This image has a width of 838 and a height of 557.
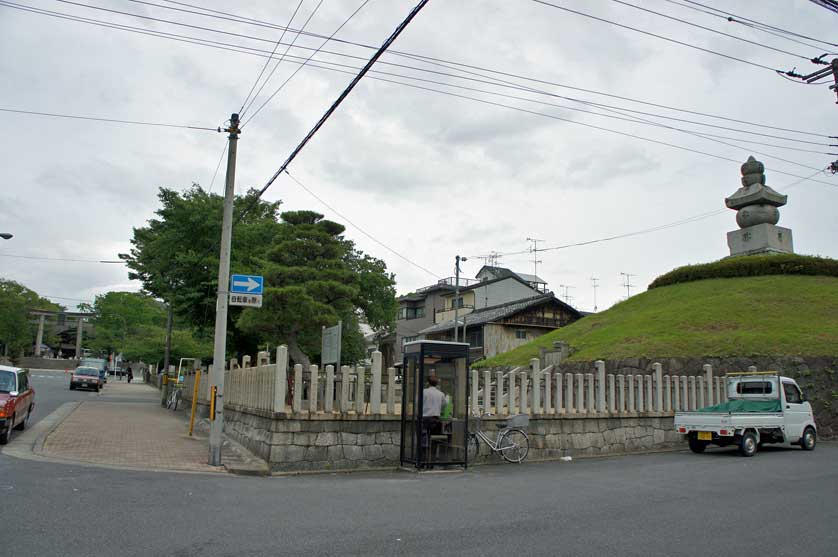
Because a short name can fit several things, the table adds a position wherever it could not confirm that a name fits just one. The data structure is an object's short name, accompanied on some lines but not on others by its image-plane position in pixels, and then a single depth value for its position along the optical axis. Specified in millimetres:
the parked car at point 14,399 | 13117
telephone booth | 12125
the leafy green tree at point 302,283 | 20078
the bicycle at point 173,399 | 29062
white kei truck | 15203
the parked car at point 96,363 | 45538
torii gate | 75438
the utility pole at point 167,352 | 32175
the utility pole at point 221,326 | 12320
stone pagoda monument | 34000
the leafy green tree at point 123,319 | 64906
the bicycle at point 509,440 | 13430
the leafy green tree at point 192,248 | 25672
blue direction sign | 13016
